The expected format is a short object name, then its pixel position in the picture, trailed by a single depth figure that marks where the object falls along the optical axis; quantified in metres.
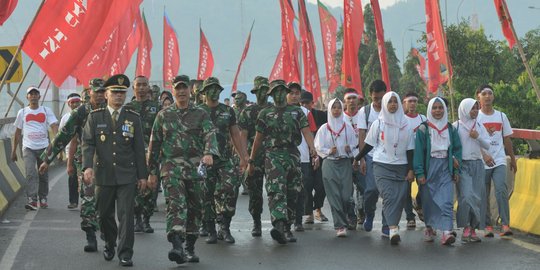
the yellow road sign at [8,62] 19.20
